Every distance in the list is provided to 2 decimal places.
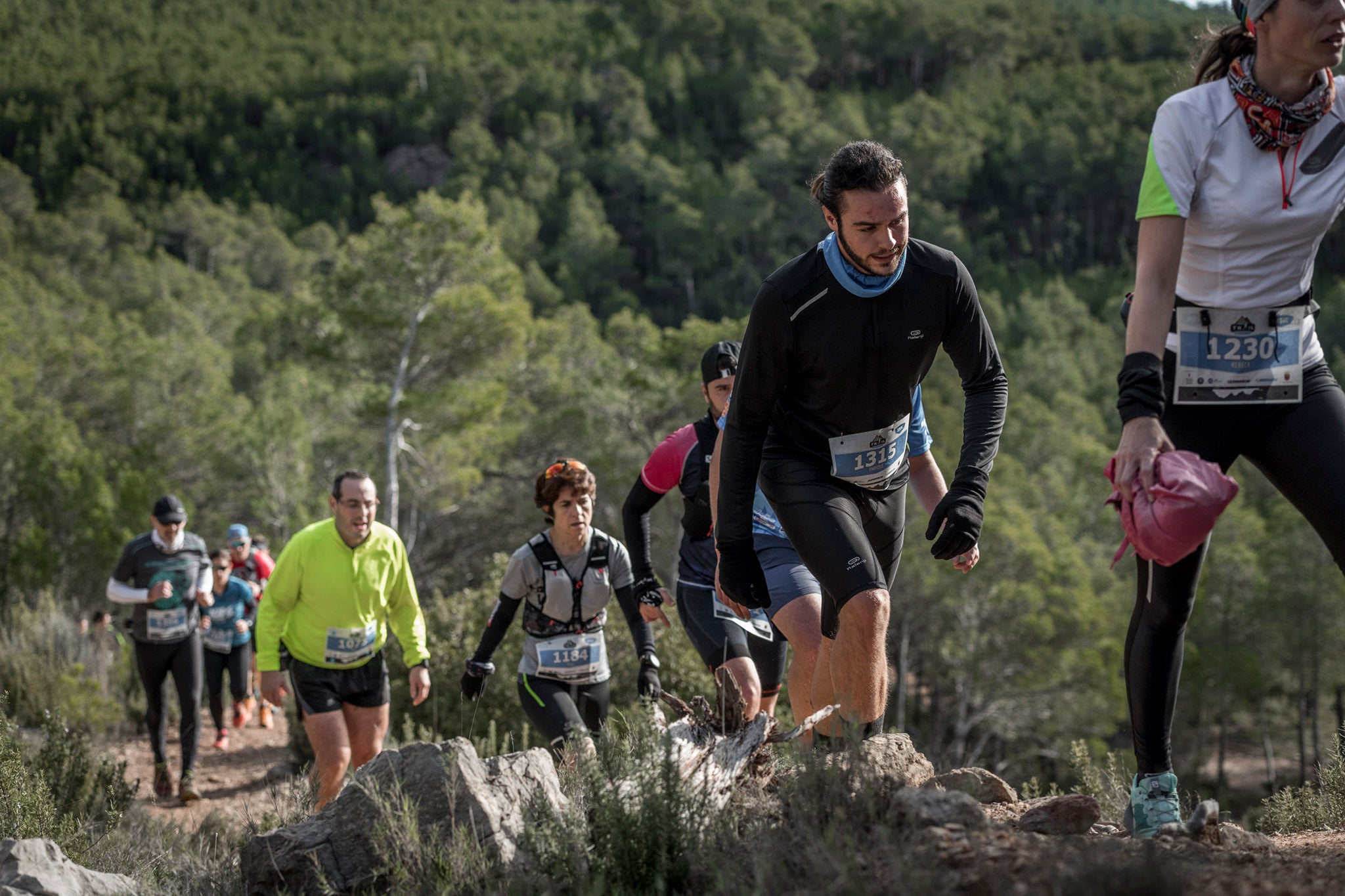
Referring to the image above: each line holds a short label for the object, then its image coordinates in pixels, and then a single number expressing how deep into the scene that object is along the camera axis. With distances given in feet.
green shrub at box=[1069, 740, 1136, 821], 14.39
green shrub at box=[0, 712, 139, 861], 14.28
